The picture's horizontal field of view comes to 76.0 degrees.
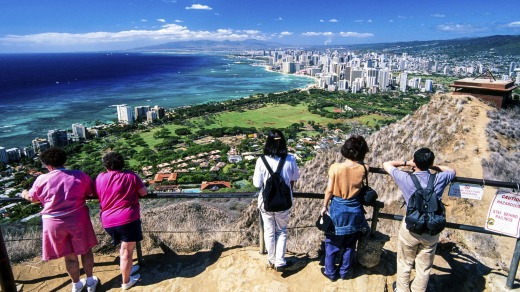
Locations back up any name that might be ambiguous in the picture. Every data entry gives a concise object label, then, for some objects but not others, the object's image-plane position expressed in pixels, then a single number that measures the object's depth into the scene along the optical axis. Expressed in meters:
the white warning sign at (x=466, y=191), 2.35
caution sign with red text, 2.28
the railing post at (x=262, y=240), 2.86
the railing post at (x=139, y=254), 2.90
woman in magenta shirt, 2.42
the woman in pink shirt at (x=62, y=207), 2.30
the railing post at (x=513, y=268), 2.35
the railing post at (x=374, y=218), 2.62
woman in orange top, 2.35
